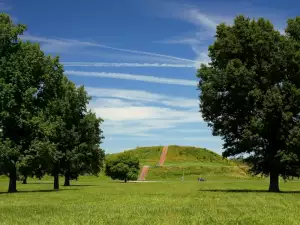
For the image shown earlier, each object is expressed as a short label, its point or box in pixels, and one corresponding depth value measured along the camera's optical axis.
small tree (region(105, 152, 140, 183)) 122.25
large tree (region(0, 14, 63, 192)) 46.62
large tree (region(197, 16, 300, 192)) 43.56
